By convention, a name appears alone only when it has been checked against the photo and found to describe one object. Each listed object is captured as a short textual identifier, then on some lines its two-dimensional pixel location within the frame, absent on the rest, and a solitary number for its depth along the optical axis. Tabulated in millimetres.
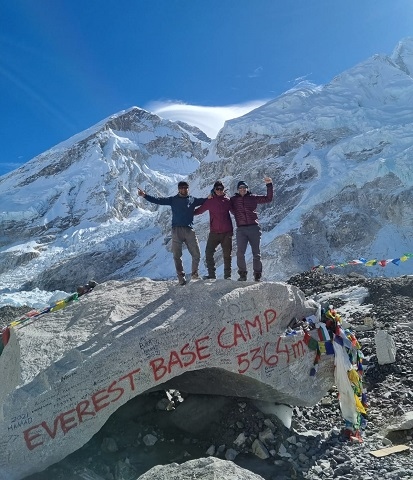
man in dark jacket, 9039
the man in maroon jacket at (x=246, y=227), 9148
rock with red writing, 5715
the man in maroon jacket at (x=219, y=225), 9188
